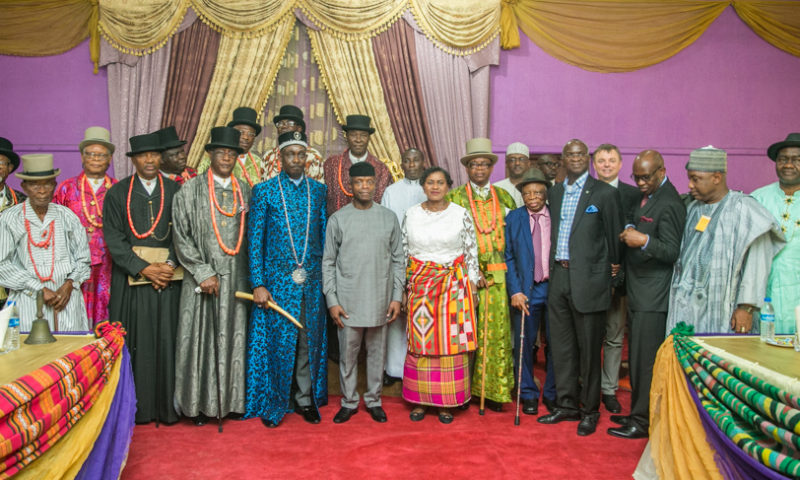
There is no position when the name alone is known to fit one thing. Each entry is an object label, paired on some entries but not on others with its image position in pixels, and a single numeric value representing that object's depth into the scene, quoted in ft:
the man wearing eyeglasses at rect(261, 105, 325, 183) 16.17
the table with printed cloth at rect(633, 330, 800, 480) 6.14
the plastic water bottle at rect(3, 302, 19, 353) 8.63
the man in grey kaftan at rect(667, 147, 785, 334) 10.89
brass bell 9.07
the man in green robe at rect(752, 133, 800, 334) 11.20
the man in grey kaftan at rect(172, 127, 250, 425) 13.03
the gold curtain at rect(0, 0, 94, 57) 20.75
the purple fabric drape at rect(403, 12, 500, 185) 20.88
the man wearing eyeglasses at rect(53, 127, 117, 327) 14.03
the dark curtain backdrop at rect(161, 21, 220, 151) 20.58
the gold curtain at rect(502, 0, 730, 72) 21.71
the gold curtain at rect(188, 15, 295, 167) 20.57
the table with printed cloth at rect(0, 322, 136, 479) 6.55
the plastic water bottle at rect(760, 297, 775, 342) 9.36
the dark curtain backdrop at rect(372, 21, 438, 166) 20.94
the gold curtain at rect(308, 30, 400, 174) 20.84
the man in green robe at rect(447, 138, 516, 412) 14.14
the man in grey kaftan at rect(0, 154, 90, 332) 12.10
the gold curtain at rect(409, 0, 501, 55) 20.72
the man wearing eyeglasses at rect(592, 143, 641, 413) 14.40
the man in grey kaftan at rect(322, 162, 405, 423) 13.29
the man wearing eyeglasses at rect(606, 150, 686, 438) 12.23
